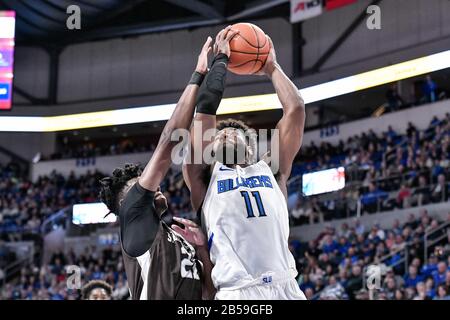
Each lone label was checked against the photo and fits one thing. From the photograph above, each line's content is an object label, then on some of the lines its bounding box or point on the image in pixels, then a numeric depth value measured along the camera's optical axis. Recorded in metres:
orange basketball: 4.16
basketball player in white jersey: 3.66
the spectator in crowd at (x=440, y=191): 14.24
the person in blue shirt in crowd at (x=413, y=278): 11.59
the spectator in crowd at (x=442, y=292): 10.12
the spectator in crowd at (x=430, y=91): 18.25
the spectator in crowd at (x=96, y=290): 5.79
